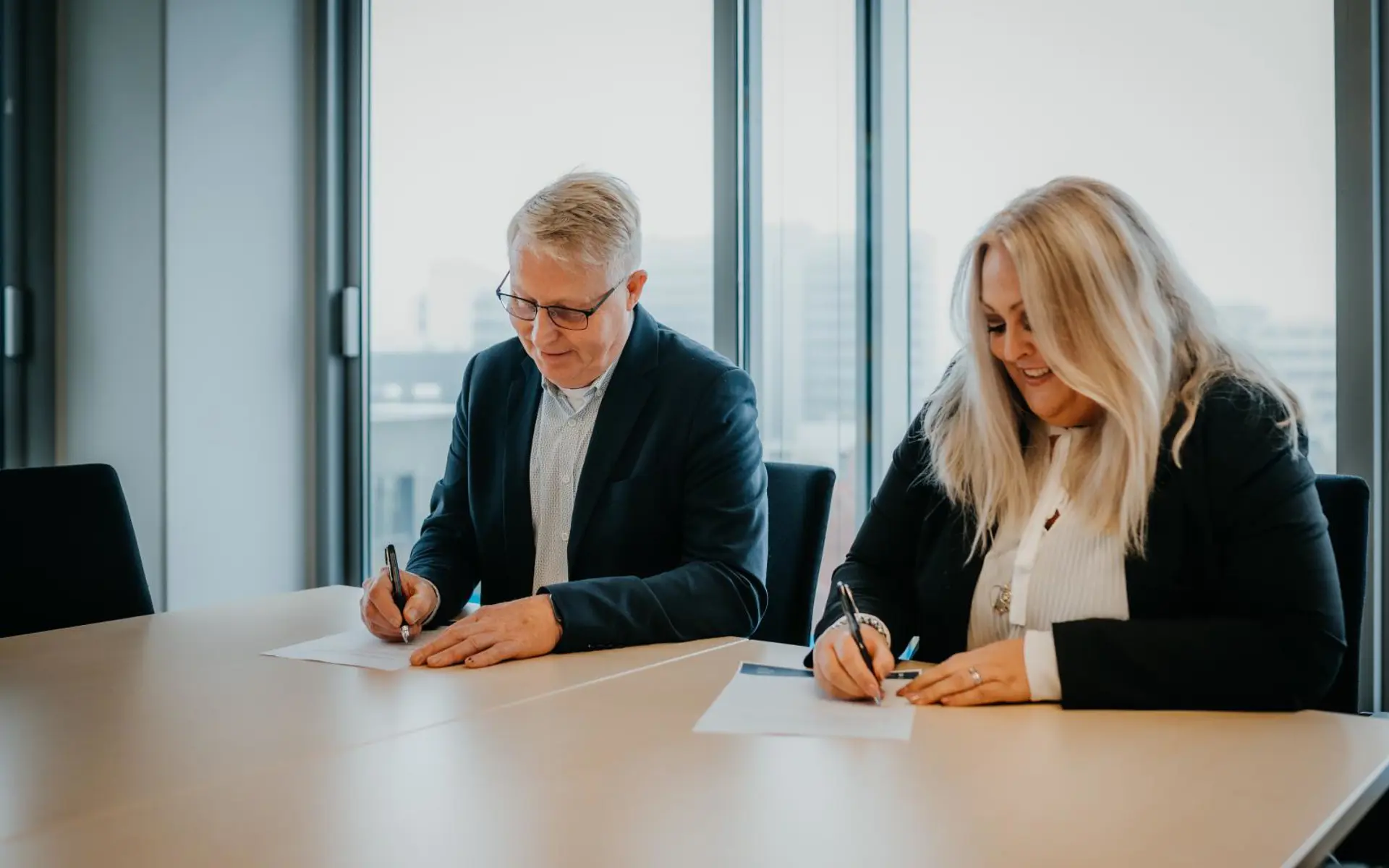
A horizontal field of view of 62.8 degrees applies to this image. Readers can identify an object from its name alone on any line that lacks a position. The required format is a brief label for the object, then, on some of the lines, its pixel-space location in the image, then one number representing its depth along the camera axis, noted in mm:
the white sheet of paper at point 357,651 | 1559
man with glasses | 1796
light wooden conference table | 916
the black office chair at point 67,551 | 1892
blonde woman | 1312
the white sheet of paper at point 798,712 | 1230
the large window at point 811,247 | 2762
